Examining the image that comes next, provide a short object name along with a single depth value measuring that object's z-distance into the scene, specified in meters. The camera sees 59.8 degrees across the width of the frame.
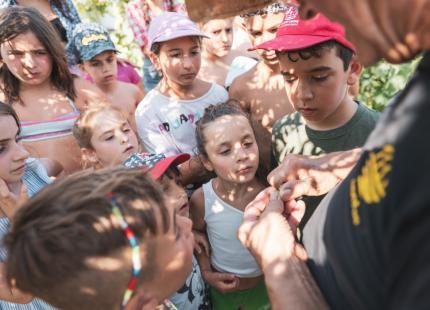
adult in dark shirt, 0.74
